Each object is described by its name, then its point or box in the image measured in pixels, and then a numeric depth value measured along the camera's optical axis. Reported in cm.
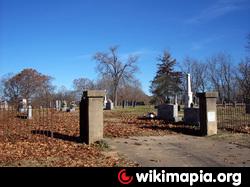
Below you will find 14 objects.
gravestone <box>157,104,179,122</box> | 1524
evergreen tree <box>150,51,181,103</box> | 5127
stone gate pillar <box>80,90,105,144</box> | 868
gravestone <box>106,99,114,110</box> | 3177
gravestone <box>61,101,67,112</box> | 2727
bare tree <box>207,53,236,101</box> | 5430
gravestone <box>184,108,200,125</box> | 1322
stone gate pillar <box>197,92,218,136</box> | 1048
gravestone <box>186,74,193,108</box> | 1985
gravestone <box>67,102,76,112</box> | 2653
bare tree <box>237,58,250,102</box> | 4142
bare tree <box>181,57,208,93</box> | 5577
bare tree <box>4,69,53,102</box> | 5231
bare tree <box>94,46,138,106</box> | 5365
